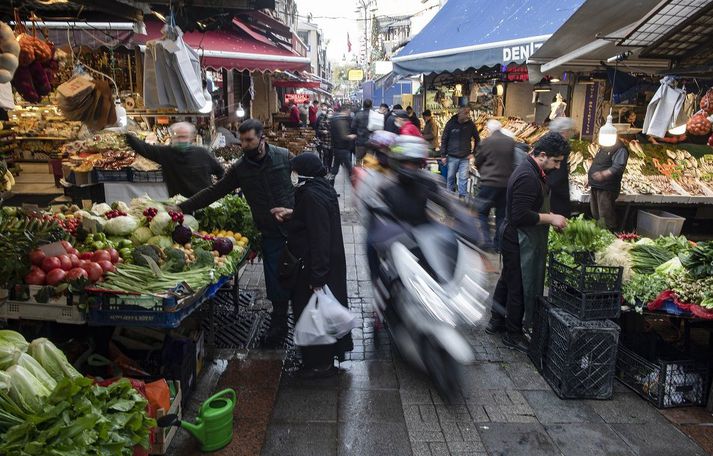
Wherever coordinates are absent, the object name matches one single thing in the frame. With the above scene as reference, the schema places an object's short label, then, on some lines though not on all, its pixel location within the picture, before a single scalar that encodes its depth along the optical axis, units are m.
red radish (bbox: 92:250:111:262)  4.04
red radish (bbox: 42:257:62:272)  3.78
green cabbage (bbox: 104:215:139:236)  4.77
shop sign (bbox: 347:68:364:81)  41.60
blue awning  9.66
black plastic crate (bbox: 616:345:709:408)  4.45
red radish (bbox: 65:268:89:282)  3.73
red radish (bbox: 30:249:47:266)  3.80
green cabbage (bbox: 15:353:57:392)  3.06
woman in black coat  4.63
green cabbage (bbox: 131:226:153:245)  4.80
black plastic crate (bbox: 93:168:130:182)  9.05
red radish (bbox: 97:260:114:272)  3.93
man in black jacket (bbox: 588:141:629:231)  8.20
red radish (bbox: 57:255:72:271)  3.82
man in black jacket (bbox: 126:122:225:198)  6.59
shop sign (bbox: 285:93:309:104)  38.09
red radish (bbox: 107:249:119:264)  4.14
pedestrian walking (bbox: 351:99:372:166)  13.47
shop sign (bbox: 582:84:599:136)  10.75
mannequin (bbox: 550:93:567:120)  12.17
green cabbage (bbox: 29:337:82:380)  3.24
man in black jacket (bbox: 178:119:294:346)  5.27
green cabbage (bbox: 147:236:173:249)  4.65
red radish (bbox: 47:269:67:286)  3.72
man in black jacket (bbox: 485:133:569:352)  5.19
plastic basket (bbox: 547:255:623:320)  4.47
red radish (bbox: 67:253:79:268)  3.89
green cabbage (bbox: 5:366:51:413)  2.80
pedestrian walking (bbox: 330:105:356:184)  13.08
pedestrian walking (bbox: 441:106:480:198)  11.31
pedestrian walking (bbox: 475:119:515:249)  8.40
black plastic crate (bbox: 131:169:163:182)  8.98
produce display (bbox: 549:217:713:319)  4.45
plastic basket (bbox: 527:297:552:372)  4.94
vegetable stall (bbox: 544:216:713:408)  4.46
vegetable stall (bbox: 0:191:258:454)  2.79
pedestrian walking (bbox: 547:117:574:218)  6.69
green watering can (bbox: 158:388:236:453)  3.68
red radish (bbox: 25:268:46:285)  3.72
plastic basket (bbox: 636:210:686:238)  8.21
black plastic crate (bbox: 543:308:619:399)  4.44
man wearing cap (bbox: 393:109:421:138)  11.54
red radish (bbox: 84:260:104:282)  3.81
